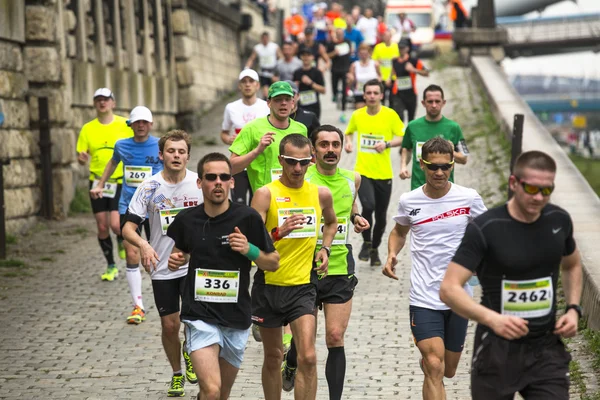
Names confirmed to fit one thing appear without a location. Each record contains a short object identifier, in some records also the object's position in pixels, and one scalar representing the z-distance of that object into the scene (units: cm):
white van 4212
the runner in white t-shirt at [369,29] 3078
